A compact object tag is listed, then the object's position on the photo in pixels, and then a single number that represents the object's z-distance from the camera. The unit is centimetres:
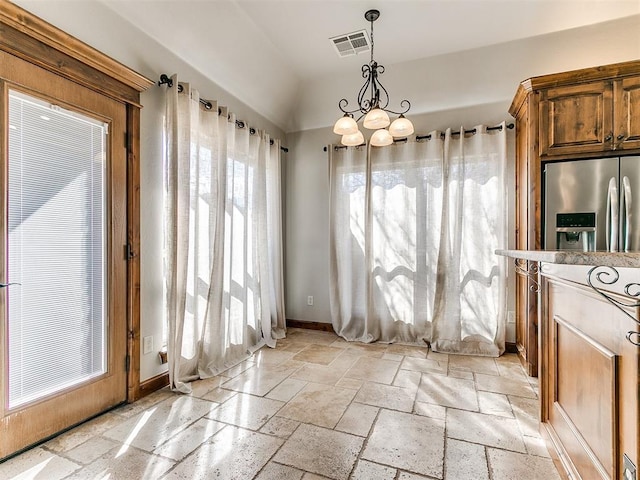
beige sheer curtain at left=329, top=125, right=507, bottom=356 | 350
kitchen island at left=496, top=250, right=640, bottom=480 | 90
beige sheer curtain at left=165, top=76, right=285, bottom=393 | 258
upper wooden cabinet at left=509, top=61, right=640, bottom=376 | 254
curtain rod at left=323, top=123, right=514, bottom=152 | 345
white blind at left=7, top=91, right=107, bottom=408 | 179
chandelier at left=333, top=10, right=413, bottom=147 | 239
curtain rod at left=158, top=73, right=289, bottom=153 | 257
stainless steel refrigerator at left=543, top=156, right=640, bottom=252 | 246
